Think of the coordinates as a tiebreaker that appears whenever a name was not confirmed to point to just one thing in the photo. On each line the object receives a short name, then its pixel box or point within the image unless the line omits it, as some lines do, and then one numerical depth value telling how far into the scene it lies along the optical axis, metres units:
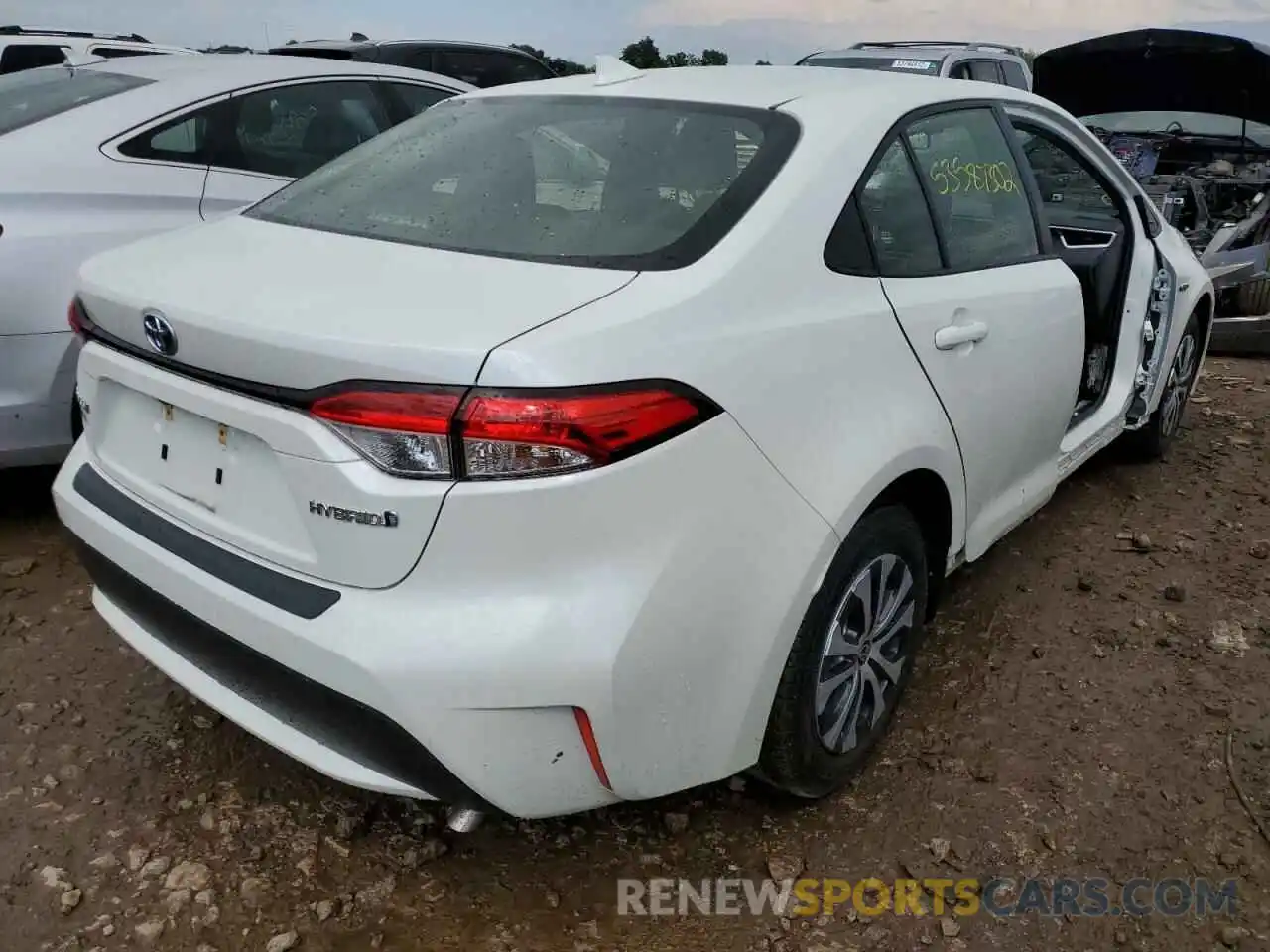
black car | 10.66
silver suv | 8.62
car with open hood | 6.21
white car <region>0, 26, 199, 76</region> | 8.96
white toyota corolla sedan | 1.72
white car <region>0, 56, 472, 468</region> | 3.26
